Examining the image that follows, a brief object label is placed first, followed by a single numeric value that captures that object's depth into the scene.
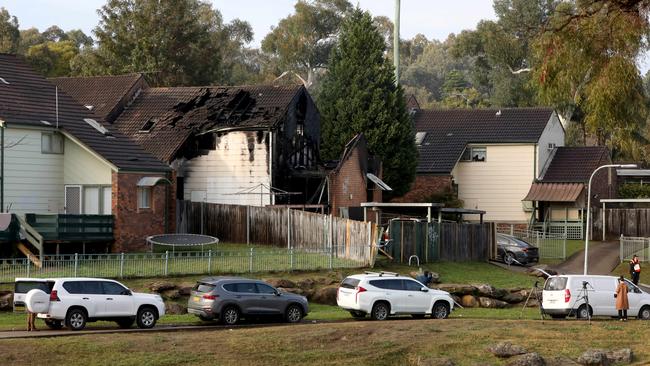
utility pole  78.88
